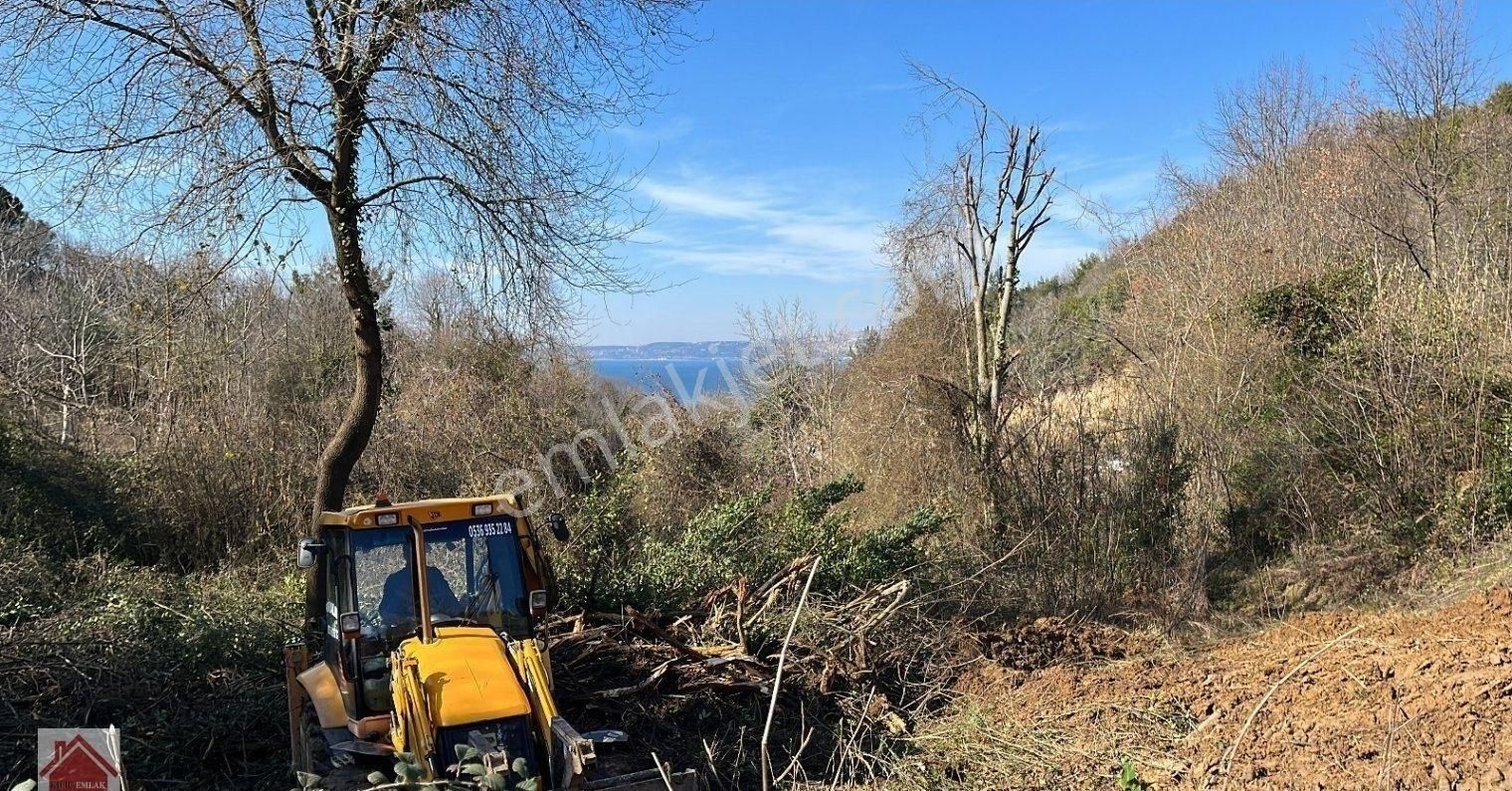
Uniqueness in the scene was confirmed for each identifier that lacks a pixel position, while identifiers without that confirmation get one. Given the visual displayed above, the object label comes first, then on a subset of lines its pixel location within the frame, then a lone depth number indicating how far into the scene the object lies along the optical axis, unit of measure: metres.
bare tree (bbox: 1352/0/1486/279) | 15.09
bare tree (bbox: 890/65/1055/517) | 12.73
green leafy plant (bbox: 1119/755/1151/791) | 5.86
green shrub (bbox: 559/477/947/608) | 9.44
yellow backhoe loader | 5.11
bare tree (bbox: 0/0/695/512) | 7.46
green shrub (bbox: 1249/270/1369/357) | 13.66
